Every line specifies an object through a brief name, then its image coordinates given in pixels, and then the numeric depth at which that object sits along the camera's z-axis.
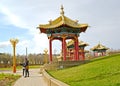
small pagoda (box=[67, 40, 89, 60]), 34.36
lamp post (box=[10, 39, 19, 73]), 22.85
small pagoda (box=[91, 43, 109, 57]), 42.34
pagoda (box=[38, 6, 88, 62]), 20.86
